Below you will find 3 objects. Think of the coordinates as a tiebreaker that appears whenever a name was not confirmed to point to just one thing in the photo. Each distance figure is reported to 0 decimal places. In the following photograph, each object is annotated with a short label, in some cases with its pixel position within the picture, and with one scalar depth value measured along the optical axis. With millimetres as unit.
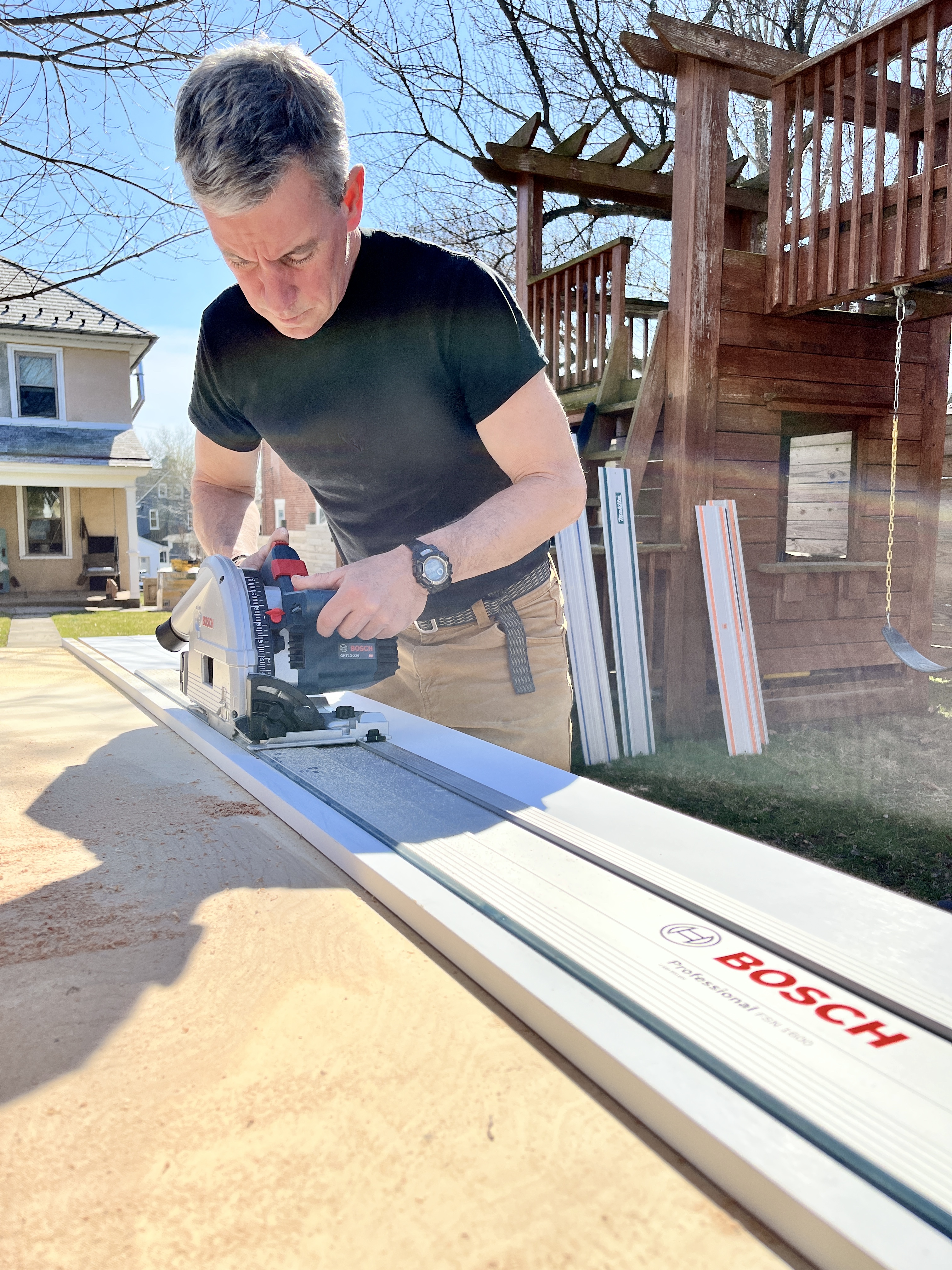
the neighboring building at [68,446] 14133
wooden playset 4473
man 1331
